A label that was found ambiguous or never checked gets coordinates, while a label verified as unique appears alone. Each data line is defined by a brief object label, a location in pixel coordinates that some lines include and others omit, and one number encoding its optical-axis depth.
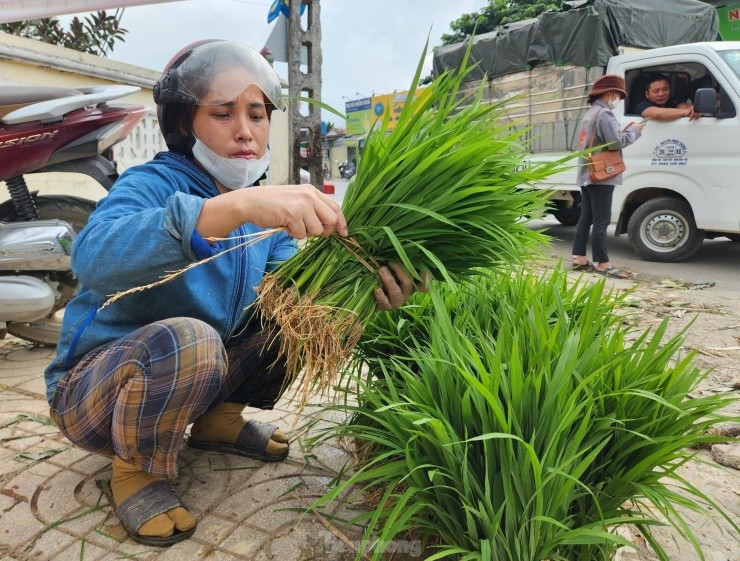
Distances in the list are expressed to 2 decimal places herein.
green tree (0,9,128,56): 7.88
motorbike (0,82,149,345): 2.67
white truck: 5.21
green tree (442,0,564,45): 24.38
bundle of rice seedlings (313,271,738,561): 1.09
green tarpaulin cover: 6.52
